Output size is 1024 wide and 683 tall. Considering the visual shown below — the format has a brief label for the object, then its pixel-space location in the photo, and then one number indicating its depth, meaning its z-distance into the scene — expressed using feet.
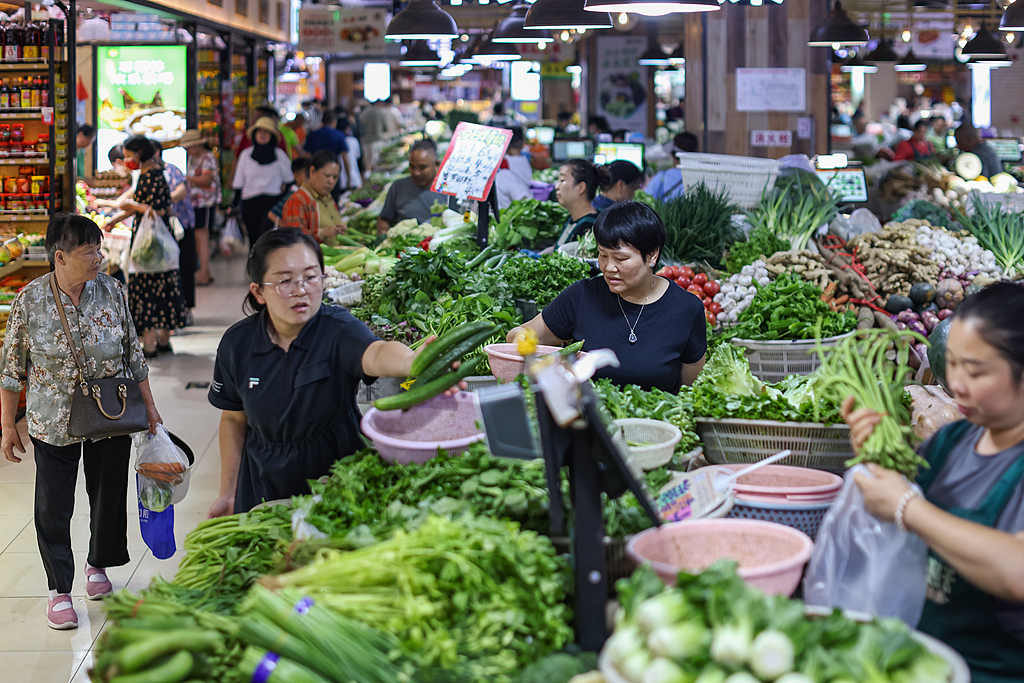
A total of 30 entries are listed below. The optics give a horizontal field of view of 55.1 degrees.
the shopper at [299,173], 24.67
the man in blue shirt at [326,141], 46.16
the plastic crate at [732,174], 19.90
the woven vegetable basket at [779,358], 13.80
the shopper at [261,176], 36.81
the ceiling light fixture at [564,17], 15.71
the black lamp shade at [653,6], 10.89
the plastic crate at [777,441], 9.57
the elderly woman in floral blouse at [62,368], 13.00
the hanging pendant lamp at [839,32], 25.88
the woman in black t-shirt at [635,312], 11.43
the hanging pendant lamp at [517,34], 22.36
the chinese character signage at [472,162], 16.56
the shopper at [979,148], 35.35
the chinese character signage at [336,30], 52.44
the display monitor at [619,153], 35.09
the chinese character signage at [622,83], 56.29
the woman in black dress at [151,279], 26.66
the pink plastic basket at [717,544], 6.47
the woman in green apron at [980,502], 5.89
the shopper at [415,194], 23.21
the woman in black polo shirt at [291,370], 9.48
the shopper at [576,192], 18.33
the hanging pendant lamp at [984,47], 27.53
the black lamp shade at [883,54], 40.27
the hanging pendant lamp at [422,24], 19.24
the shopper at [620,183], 22.04
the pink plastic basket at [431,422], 8.63
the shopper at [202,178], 35.88
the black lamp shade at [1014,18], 18.60
